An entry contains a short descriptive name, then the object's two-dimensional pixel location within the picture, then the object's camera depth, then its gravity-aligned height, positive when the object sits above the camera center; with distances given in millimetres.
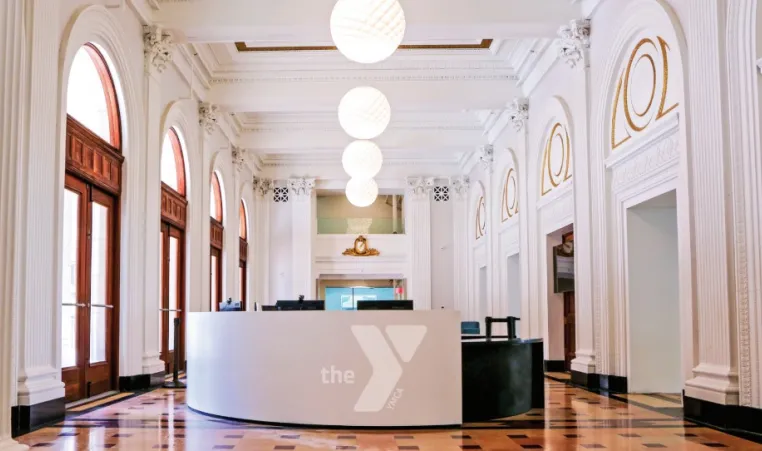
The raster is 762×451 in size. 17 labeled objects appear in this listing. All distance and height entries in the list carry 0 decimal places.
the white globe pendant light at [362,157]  12195 +2049
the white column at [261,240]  20469 +1386
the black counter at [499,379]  6543 -753
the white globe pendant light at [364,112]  9250 +2089
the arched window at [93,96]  8172 +2145
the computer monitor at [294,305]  8422 -139
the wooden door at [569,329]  12020 -593
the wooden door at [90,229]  7980 +703
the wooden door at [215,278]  15555 +307
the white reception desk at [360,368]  6141 -586
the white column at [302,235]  21000 +1519
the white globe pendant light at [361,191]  14133 +1795
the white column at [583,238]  9842 +658
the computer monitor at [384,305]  7571 -125
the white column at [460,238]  20953 +1393
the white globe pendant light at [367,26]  6637 +2214
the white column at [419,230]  21250 +1637
